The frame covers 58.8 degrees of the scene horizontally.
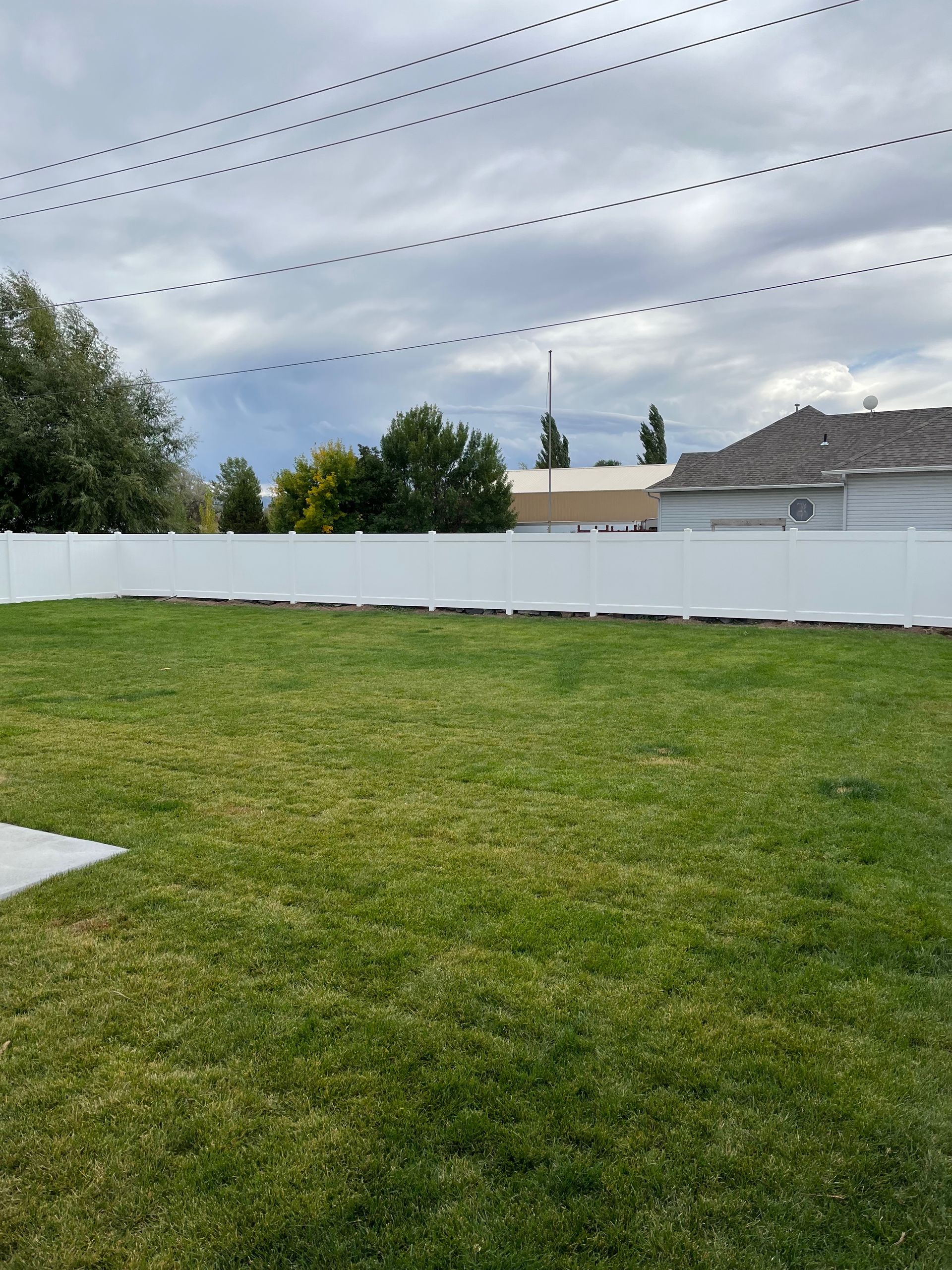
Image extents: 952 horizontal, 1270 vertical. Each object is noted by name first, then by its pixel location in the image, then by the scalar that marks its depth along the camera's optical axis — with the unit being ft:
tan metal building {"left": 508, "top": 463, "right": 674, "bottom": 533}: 131.75
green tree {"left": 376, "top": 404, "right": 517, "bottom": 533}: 127.65
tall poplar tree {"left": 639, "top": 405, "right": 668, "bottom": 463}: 191.83
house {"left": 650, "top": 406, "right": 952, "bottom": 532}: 58.80
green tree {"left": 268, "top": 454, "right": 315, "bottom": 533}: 146.61
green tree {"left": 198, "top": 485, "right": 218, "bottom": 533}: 211.61
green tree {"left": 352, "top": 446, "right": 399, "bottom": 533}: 137.69
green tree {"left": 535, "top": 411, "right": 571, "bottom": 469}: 198.18
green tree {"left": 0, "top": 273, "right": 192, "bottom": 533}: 81.61
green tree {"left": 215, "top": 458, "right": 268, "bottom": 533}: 168.86
